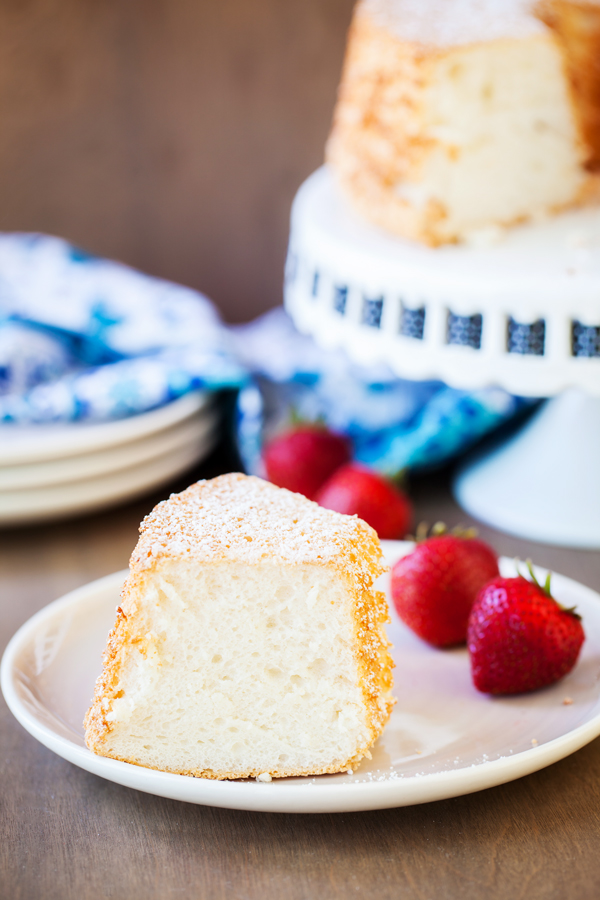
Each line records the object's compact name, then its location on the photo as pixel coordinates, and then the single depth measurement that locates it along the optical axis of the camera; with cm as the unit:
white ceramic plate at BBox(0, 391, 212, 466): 87
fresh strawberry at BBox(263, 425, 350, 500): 92
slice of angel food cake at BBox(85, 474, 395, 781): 68
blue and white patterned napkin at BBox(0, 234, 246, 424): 90
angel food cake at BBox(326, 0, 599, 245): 85
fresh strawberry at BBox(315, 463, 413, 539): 87
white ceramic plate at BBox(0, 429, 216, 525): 88
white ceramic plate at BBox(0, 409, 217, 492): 88
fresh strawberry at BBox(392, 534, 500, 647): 76
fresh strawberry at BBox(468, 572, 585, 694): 72
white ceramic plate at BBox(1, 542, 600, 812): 67
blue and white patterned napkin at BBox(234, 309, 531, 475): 93
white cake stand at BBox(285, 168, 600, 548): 81
